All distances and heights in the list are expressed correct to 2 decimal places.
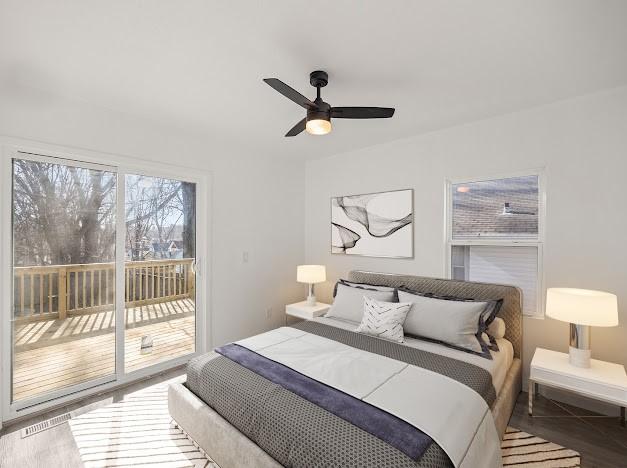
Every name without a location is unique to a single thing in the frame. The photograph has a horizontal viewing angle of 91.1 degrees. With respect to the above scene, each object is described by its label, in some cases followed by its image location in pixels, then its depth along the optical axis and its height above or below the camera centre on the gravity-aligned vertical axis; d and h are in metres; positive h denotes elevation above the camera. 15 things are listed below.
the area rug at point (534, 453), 1.91 -1.42
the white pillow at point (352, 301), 3.01 -0.69
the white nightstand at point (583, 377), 1.99 -0.98
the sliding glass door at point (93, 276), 2.45 -0.40
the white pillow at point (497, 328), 2.65 -0.82
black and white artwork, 3.47 +0.11
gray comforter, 1.31 -0.93
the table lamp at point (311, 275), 3.84 -0.53
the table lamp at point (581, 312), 2.08 -0.55
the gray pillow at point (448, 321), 2.41 -0.72
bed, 1.36 -0.93
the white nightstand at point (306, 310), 3.69 -0.95
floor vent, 2.19 -1.42
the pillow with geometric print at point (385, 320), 2.59 -0.75
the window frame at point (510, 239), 2.67 -0.02
